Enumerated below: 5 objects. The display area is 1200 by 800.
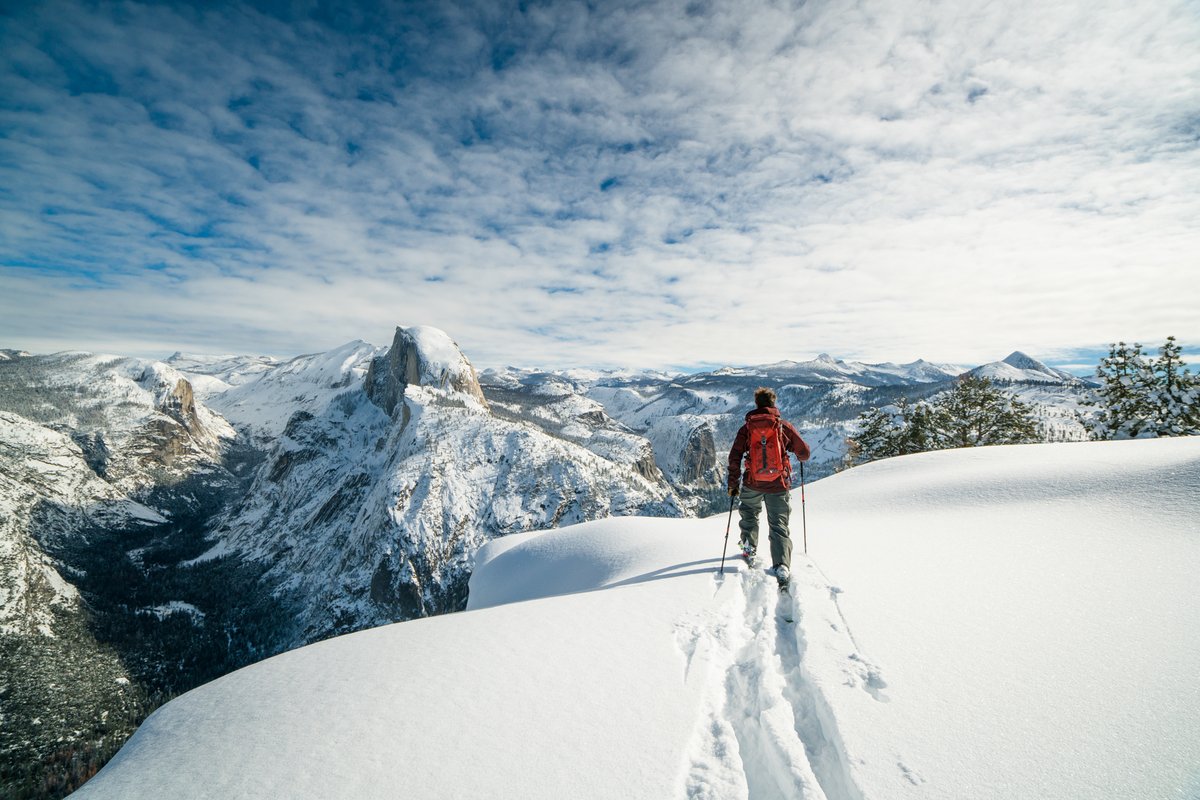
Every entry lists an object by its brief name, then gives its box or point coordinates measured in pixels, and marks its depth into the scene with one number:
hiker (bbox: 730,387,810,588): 8.95
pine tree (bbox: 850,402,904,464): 27.42
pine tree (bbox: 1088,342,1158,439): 19.69
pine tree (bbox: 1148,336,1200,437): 18.48
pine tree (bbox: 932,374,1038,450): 24.92
